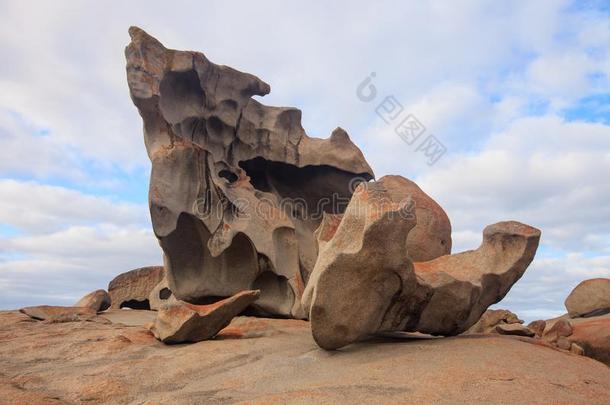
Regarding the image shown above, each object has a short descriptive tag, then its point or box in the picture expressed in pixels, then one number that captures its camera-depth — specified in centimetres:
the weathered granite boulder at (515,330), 722
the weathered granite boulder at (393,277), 503
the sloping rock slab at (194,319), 661
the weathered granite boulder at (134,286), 1334
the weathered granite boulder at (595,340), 686
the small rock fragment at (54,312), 996
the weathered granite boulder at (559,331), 722
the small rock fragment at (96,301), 1187
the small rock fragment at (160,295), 1144
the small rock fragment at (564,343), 662
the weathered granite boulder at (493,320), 915
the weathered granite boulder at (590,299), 1138
